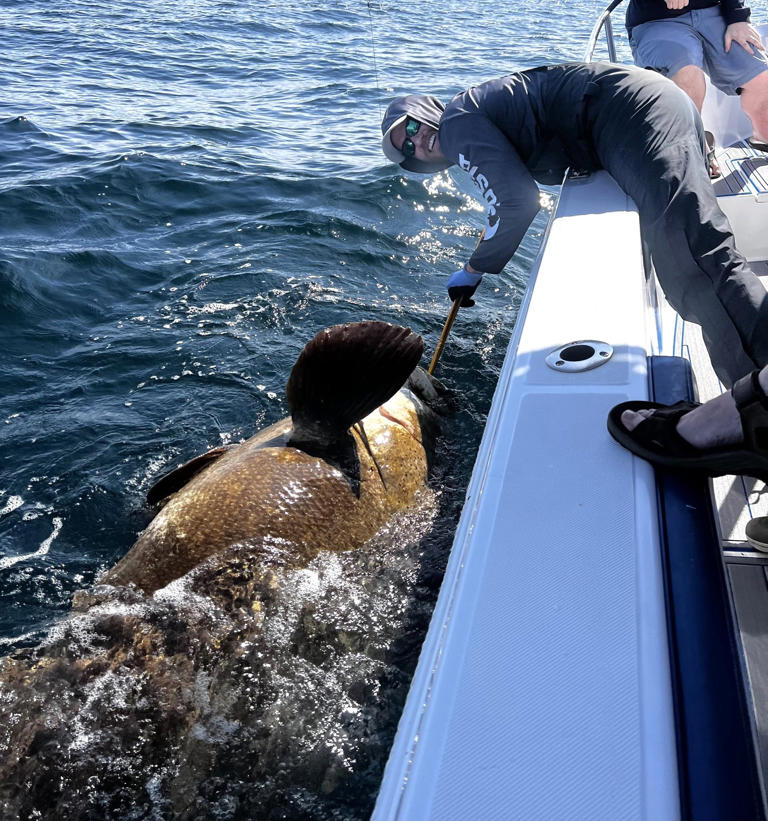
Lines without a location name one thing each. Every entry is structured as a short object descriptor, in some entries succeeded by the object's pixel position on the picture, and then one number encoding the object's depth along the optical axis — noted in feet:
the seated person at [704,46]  17.53
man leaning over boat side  10.36
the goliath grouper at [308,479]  9.46
